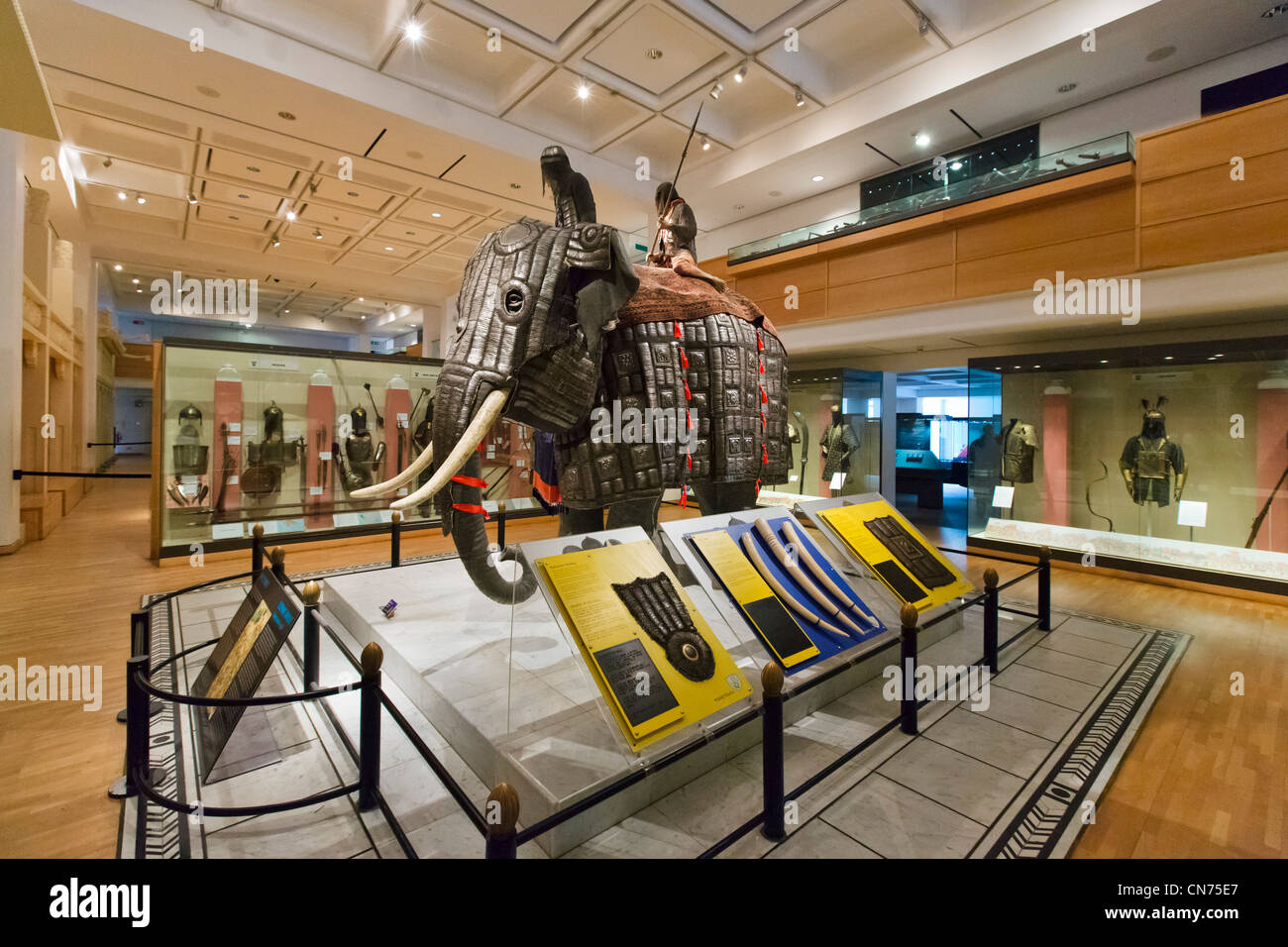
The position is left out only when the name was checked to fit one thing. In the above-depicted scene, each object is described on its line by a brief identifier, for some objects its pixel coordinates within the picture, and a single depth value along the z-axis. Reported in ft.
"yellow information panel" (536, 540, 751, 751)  5.35
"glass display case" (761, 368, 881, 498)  24.68
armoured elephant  6.31
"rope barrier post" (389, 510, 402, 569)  13.61
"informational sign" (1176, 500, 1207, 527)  16.66
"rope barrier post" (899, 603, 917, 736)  6.86
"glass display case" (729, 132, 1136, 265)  15.72
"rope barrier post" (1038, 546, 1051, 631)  11.22
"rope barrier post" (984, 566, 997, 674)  8.93
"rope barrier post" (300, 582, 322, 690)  8.09
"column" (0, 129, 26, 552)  16.90
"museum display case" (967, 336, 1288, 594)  15.23
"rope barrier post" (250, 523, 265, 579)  10.89
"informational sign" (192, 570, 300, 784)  5.55
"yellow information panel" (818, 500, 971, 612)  9.14
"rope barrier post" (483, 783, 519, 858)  3.26
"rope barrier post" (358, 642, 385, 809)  4.99
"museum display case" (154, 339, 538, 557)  17.20
